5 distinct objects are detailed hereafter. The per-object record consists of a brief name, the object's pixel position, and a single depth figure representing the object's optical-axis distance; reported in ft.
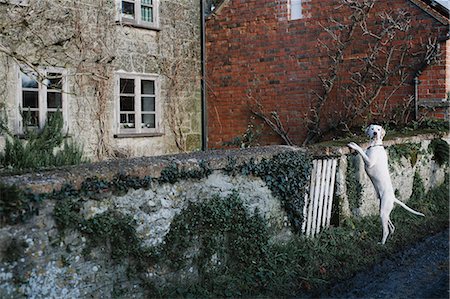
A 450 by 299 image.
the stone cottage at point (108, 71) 36.70
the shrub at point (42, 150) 28.27
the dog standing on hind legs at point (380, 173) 23.90
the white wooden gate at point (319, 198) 23.25
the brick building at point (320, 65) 39.83
